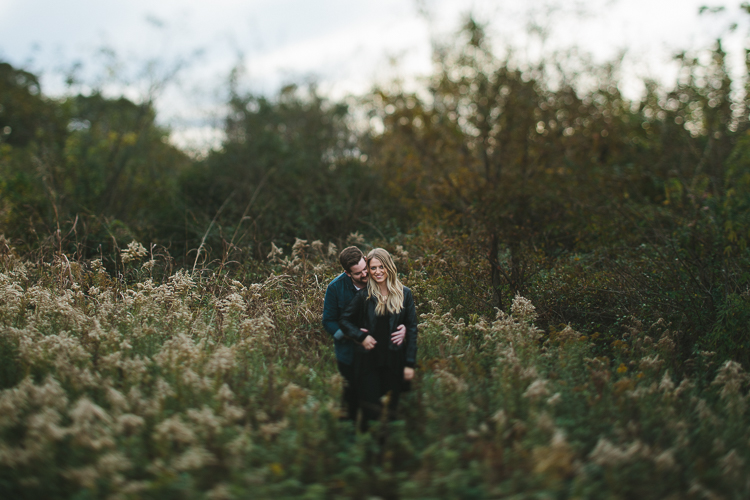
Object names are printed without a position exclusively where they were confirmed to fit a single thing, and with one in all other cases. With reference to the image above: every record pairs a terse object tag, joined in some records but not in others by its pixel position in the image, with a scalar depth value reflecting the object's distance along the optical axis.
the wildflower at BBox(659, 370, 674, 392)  4.12
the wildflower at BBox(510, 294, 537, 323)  5.44
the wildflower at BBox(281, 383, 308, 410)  3.70
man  4.10
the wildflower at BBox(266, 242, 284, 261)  7.44
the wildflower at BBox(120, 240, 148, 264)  6.44
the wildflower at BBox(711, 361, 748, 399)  4.14
